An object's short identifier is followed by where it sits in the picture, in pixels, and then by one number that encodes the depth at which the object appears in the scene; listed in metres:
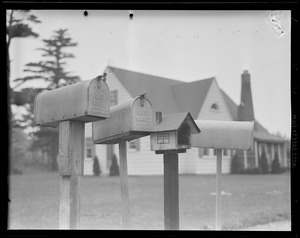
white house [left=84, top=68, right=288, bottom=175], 5.69
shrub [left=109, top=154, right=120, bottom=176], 8.05
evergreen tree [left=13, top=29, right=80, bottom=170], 4.62
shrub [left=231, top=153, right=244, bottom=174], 8.85
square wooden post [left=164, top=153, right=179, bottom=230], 3.93
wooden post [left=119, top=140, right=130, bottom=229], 3.95
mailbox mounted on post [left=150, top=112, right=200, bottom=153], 3.89
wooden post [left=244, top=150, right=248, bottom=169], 9.43
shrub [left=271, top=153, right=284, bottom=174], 9.10
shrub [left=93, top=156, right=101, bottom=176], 7.68
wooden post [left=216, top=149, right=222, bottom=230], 4.34
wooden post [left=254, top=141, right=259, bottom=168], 10.22
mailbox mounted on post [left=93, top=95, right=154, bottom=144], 3.76
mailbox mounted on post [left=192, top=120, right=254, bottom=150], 4.34
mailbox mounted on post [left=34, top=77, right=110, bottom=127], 3.47
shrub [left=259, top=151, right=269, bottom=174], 9.51
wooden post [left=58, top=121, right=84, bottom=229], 3.56
